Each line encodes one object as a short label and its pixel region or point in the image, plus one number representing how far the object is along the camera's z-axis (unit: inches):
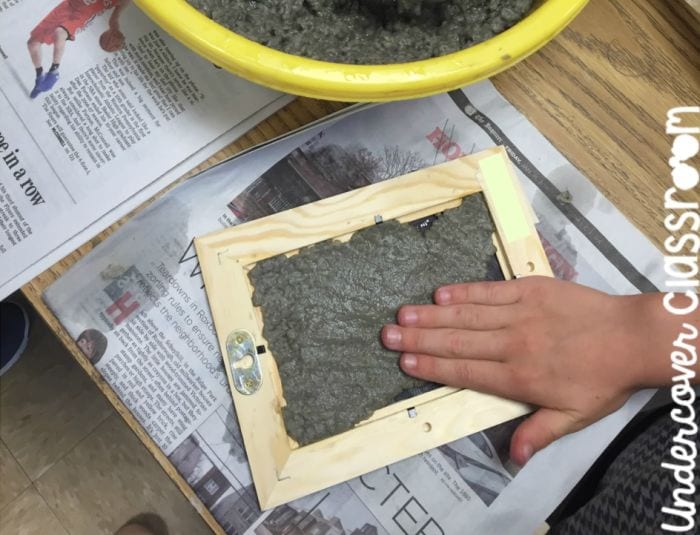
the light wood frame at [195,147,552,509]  20.4
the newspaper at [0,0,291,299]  21.4
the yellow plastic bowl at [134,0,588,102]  15.7
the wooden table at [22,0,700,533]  22.6
